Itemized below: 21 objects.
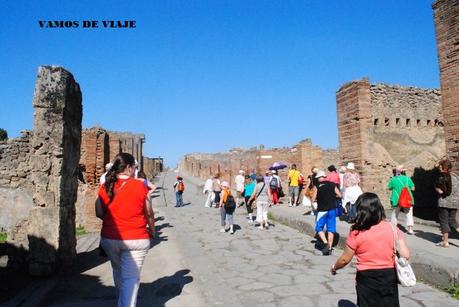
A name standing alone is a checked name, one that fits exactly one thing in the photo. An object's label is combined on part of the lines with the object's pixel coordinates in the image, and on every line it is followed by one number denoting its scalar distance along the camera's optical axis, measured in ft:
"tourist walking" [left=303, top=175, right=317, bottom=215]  35.40
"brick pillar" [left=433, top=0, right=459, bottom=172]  28.19
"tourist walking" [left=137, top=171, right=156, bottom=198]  22.39
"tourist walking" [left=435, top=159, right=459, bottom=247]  20.94
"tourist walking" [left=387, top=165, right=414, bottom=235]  26.48
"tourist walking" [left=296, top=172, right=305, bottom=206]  49.84
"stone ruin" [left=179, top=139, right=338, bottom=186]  63.72
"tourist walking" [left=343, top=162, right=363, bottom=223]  30.65
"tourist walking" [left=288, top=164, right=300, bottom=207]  47.36
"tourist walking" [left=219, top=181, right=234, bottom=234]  30.66
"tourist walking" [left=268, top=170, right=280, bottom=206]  44.55
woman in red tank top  11.51
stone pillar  17.62
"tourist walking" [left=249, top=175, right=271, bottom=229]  32.39
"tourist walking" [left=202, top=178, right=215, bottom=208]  53.31
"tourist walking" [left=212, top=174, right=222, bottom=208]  52.11
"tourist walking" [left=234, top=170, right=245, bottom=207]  49.98
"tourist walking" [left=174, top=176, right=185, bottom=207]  53.11
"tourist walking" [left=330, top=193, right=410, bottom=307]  10.07
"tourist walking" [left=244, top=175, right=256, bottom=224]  36.44
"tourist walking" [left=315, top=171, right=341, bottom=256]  23.08
